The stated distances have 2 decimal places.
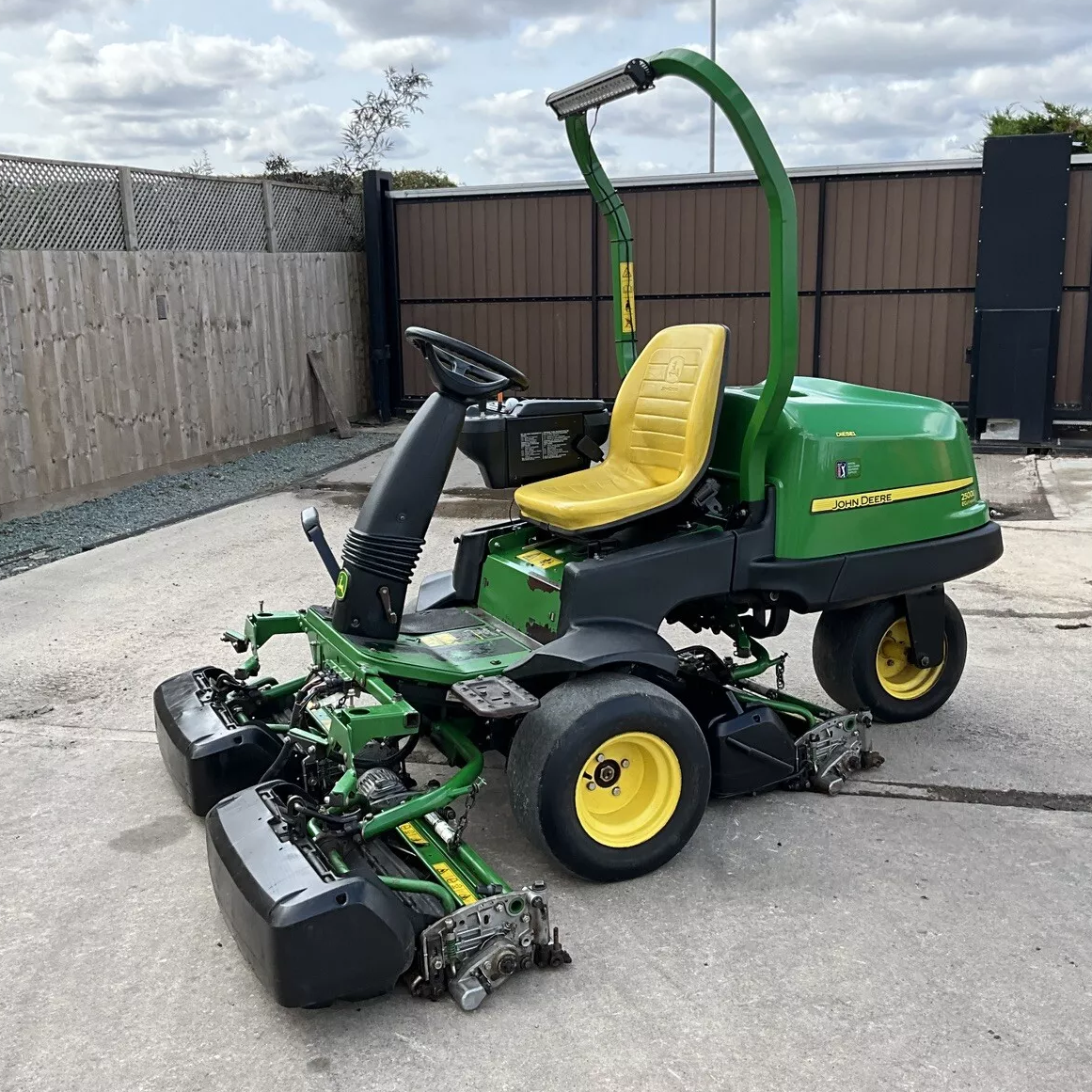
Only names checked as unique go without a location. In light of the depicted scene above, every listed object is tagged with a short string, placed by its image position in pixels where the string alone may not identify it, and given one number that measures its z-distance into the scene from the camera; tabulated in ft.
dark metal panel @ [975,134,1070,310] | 31.71
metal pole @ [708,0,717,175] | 56.85
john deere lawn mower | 8.68
